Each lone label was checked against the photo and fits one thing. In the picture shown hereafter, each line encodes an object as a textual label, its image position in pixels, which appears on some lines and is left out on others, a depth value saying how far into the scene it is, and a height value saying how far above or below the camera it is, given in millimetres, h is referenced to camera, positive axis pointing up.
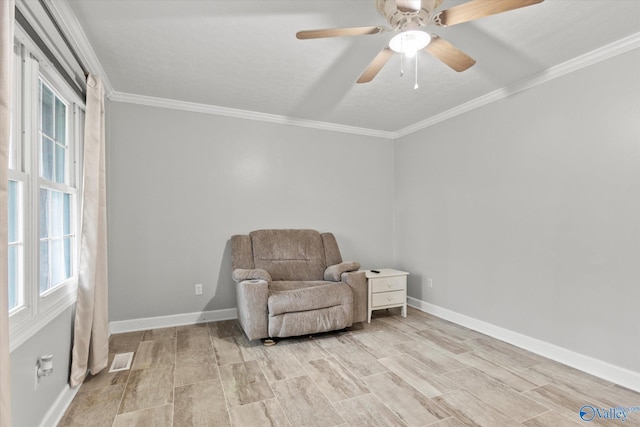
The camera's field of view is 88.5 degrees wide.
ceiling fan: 1516 +982
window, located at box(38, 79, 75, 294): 2041 +177
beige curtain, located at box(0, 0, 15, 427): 1051 +73
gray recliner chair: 3012 -689
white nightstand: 3721 -854
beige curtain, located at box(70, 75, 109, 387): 2264 -275
